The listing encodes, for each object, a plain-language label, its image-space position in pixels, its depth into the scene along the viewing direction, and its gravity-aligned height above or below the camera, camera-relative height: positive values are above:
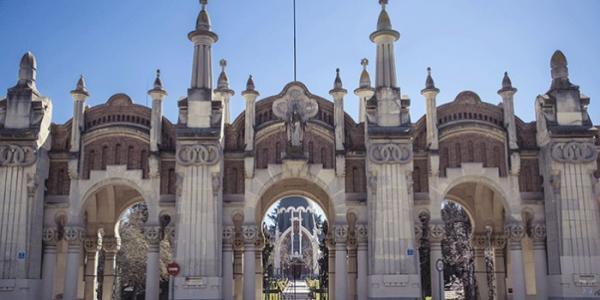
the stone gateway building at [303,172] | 30.58 +4.95
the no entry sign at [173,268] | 28.34 +0.40
